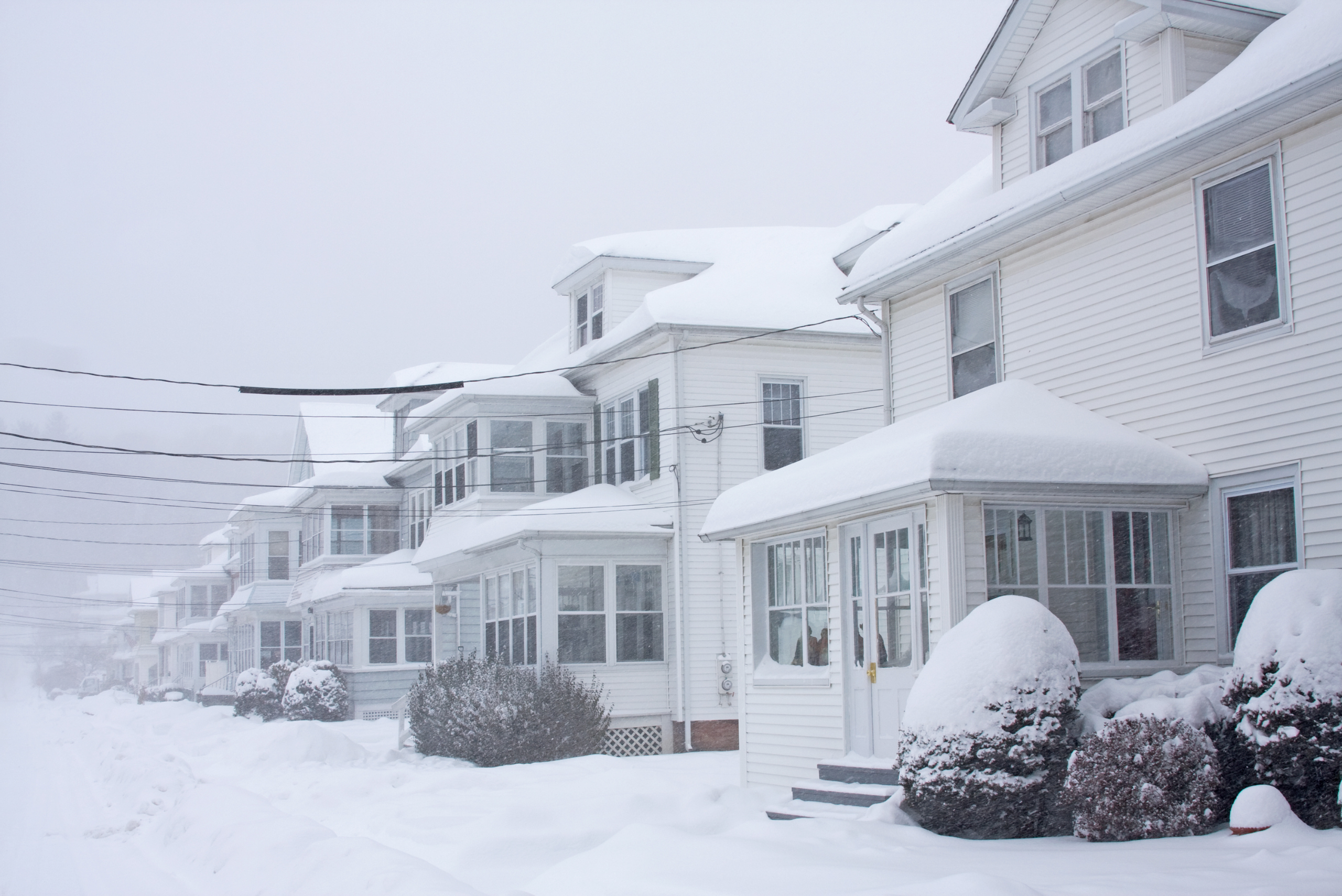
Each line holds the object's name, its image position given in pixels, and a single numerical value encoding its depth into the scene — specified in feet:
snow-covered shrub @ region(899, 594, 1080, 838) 32.71
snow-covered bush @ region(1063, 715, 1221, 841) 30.68
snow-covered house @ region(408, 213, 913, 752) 74.18
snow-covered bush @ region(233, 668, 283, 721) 120.57
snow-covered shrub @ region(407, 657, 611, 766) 64.64
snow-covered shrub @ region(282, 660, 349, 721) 111.86
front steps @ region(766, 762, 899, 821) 39.93
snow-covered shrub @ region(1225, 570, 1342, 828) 29.35
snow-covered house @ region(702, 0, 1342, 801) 37.63
